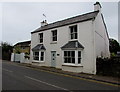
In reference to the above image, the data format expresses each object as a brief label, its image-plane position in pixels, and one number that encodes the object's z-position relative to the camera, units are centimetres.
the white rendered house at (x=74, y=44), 1408
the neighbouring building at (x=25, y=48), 4455
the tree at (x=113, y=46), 4537
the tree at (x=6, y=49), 3508
